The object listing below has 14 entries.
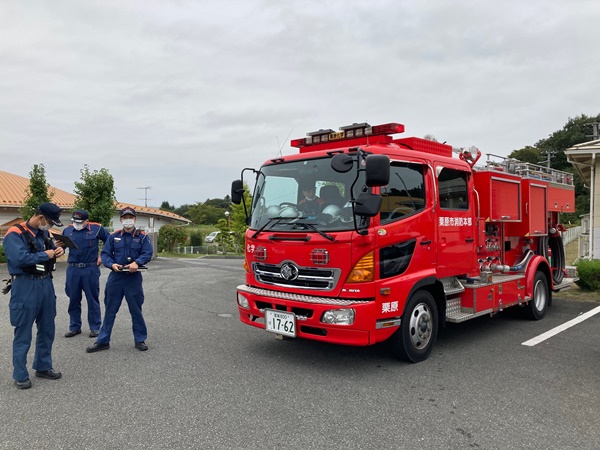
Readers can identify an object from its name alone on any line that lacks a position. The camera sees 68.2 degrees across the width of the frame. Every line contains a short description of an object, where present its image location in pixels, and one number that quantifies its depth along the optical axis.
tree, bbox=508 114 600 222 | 48.75
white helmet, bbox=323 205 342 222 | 4.63
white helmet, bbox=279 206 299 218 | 4.92
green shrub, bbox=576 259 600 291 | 9.25
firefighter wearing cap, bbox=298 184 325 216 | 4.79
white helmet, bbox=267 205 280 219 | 5.14
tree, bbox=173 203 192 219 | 103.87
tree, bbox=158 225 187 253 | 34.44
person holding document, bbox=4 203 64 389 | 4.24
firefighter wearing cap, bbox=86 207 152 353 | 5.46
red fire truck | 4.45
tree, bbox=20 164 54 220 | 17.61
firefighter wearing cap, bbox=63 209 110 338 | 6.22
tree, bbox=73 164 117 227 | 19.50
